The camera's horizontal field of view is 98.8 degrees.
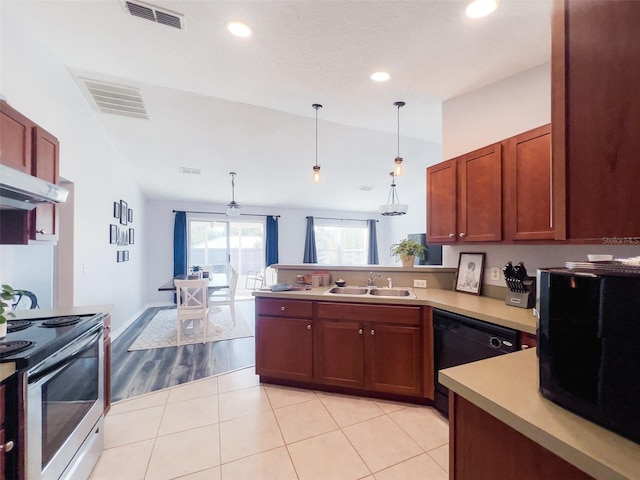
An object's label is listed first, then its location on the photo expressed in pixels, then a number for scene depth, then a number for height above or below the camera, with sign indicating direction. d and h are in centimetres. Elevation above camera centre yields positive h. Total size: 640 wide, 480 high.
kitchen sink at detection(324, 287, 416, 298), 268 -50
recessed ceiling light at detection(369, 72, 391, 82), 219 +134
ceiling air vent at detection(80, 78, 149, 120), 274 +154
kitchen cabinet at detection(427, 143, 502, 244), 208 +37
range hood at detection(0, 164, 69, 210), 117 +24
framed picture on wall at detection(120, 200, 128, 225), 431 +45
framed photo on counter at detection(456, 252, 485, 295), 243 -28
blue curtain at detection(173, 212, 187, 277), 651 -10
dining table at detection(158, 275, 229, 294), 399 -70
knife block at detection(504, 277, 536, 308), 189 -38
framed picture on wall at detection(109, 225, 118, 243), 381 +10
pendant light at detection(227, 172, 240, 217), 514 +67
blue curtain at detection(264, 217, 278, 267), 733 -5
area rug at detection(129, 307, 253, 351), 380 -143
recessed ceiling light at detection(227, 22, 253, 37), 168 +133
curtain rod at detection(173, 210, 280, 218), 673 +71
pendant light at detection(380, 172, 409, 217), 436 +52
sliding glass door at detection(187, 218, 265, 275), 692 -10
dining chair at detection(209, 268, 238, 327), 453 -102
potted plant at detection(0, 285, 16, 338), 127 -28
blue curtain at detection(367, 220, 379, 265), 847 -5
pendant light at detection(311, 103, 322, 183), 279 +76
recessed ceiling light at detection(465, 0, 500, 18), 151 +132
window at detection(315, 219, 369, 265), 820 -2
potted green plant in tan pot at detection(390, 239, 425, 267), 288 -10
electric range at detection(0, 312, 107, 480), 108 -74
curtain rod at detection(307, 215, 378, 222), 819 +69
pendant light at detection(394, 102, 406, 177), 281 +77
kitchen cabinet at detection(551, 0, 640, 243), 57 +28
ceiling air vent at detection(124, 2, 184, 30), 160 +136
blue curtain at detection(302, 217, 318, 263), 772 -13
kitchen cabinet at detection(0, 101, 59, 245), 147 +46
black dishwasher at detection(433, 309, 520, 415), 168 -67
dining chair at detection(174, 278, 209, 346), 372 -86
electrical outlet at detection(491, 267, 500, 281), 232 -27
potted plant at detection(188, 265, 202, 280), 460 -59
